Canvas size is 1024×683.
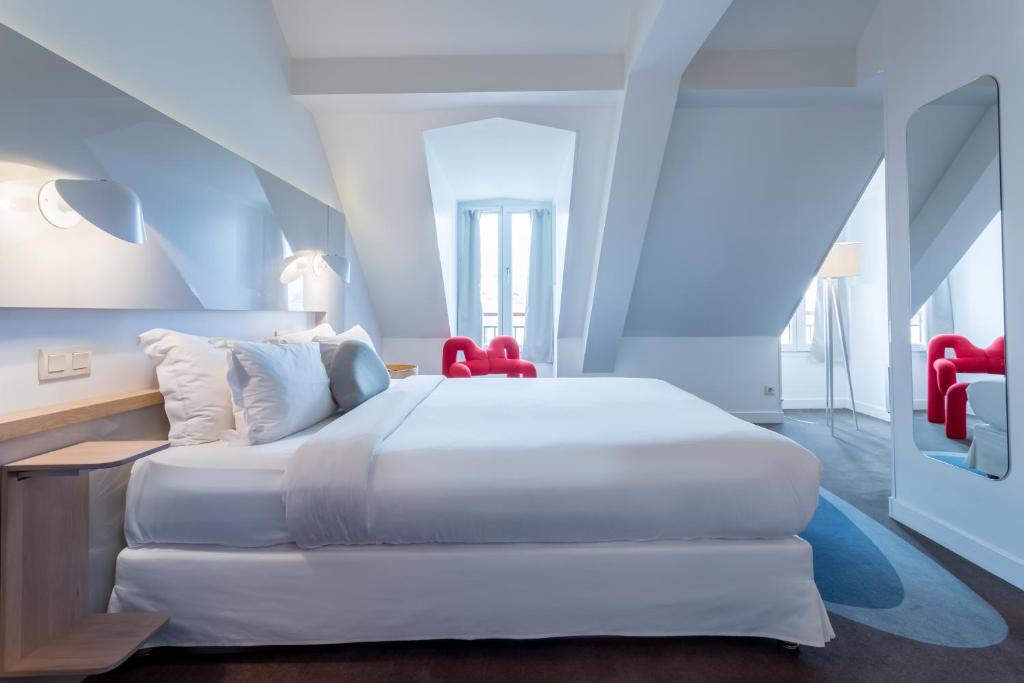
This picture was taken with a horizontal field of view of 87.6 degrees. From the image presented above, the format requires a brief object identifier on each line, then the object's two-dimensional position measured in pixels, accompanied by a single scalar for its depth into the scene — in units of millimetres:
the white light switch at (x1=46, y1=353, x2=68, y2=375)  1613
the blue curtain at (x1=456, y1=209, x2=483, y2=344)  5836
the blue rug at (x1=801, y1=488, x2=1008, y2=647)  1779
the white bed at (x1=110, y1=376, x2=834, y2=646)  1604
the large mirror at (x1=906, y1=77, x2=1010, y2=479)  2143
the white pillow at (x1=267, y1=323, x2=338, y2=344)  2705
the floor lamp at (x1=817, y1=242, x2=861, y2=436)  4625
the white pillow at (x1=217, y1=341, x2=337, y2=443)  1854
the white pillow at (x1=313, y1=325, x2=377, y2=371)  2400
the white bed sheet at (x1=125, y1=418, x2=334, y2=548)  1609
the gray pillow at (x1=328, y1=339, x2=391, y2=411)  2295
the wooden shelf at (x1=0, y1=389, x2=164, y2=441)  1393
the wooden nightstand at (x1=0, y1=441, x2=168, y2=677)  1371
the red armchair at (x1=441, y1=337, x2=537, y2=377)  4320
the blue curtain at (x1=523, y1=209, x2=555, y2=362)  5867
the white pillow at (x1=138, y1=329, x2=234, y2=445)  1904
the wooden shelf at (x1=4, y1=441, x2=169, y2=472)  1349
